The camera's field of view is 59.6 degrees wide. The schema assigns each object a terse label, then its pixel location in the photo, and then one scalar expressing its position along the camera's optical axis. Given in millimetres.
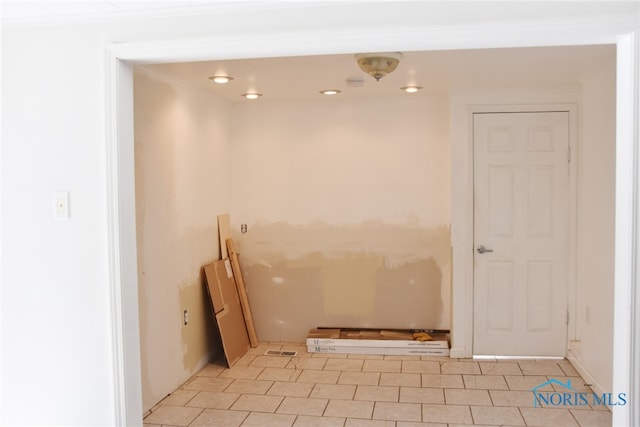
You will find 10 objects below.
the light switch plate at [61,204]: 2625
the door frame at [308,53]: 2240
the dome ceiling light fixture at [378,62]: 3248
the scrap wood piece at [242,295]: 5129
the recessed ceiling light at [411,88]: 4574
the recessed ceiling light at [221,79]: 3992
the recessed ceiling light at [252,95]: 4760
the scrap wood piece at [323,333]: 5082
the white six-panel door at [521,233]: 4676
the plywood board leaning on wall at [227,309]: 4605
